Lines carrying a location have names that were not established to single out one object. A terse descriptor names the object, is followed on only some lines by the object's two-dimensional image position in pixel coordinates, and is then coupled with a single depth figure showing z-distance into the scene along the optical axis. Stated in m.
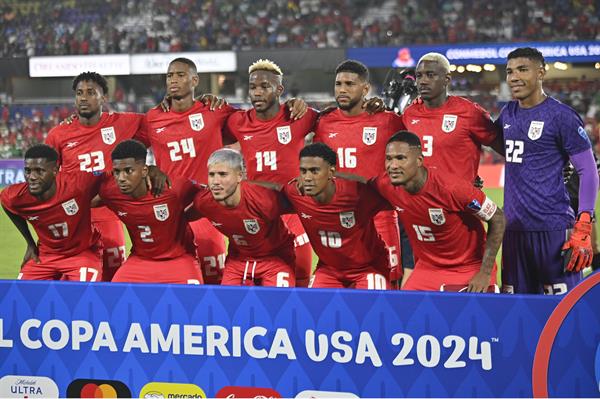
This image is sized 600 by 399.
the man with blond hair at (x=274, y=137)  12.91
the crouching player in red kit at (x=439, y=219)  10.28
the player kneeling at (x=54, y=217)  12.03
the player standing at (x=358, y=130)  12.52
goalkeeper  10.82
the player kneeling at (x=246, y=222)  11.11
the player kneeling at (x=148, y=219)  11.49
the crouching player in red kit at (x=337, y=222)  10.80
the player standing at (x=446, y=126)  11.73
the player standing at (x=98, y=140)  13.83
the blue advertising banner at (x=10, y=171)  43.56
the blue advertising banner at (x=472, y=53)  61.81
